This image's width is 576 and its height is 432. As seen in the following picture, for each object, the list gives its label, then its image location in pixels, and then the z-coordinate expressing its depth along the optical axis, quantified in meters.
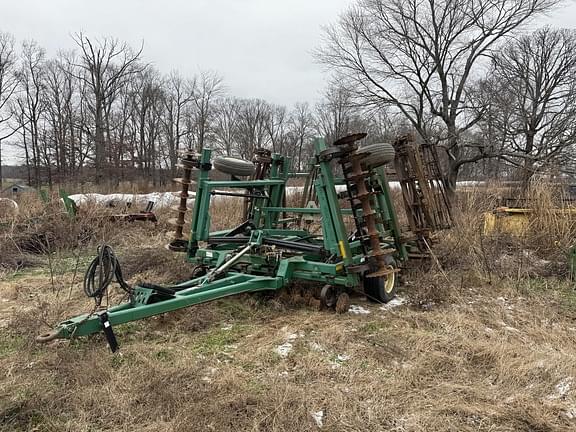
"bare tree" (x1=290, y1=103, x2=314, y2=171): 42.68
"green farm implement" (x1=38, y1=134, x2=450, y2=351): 3.42
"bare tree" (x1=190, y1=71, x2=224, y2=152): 38.97
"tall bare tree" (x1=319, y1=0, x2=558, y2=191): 21.28
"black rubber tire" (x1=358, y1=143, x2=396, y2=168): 4.74
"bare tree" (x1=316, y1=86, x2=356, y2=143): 23.68
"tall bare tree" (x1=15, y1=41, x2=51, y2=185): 33.72
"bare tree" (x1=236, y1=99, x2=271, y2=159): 43.81
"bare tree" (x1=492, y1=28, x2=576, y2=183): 17.78
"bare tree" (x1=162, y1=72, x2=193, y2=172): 37.81
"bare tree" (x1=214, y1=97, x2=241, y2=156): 42.06
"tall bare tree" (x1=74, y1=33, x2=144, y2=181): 33.50
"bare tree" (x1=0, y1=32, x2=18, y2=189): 32.56
